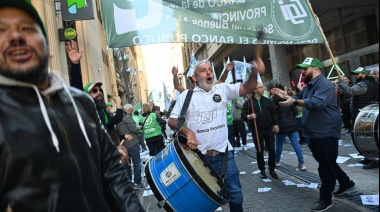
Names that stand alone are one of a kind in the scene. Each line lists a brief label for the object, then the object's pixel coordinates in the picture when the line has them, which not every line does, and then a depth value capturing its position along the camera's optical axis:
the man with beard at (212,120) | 3.97
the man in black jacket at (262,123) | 6.91
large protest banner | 5.20
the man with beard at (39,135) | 1.37
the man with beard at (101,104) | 4.78
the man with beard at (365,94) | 7.73
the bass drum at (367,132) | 3.44
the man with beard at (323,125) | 4.58
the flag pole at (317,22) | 5.27
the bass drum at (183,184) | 3.25
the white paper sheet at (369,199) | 4.55
